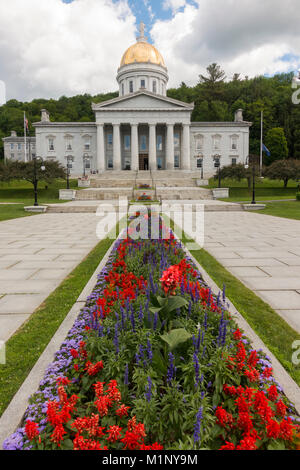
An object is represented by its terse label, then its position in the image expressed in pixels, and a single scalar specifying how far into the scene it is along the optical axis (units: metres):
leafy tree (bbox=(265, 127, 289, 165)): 68.50
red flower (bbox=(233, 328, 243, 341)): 3.19
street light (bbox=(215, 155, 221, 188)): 66.30
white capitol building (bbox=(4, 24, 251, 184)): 60.25
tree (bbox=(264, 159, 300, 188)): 38.00
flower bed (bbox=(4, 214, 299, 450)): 2.08
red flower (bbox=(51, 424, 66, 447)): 2.04
